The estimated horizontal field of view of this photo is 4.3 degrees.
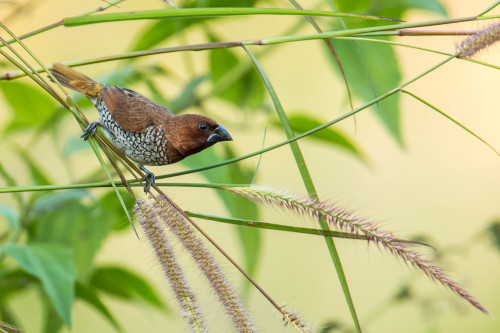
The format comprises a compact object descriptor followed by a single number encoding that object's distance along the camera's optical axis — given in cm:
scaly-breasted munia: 360
